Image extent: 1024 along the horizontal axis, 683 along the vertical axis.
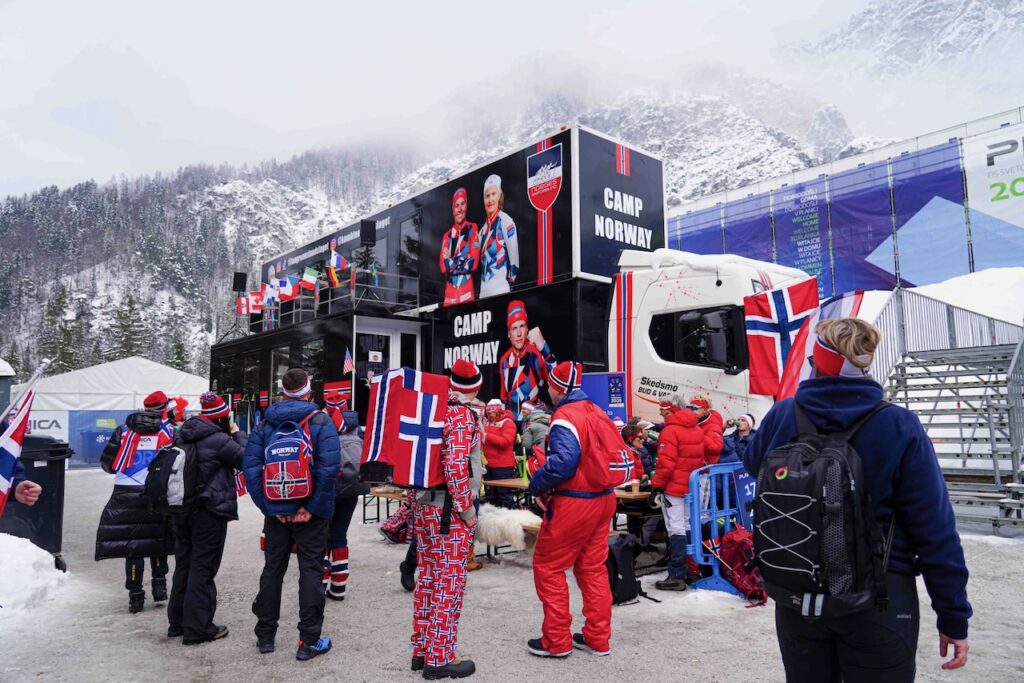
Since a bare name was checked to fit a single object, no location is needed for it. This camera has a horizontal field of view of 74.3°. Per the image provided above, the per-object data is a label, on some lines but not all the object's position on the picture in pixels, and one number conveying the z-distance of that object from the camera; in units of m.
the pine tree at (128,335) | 59.44
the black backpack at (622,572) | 5.30
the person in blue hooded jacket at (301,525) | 4.25
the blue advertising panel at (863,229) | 21.78
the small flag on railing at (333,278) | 14.38
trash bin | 6.99
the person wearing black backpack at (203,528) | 4.58
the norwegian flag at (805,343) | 5.08
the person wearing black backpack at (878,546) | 1.96
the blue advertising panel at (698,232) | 26.69
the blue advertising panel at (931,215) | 19.83
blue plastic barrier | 5.74
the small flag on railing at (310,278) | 15.48
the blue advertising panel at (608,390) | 8.98
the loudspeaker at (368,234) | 13.99
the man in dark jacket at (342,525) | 5.50
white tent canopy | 22.50
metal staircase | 7.97
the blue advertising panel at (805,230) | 23.52
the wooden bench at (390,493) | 7.37
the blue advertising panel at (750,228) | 25.25
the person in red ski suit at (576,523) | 4.11
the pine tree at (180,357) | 61.47
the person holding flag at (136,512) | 5.15
